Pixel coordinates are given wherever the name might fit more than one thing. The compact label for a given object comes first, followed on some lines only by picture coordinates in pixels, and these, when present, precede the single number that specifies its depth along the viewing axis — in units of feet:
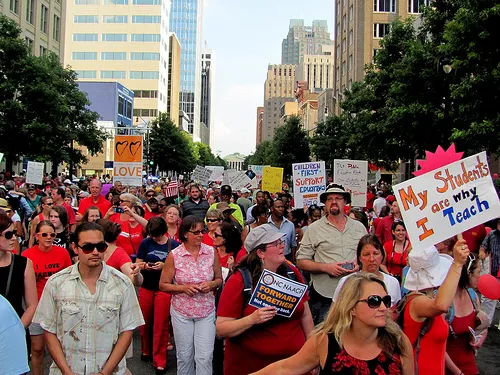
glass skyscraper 614.34
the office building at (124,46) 338.13
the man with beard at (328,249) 19.10
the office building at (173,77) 426.10
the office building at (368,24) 183.01
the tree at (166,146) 222.89
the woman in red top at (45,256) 18.66
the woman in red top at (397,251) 24.13
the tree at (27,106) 95.86
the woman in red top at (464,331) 14.40
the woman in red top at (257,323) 12.99
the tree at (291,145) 204.33
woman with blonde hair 9.91
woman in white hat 12.19
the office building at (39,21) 137.90
